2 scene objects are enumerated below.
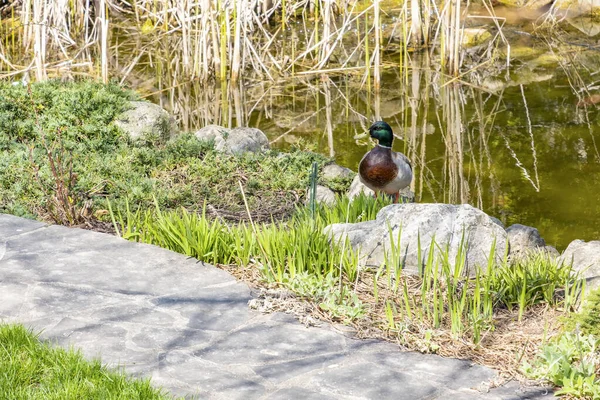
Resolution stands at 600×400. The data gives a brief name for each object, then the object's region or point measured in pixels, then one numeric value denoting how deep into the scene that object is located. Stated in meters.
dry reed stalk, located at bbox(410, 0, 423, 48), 21.49
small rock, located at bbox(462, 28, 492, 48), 25.42
